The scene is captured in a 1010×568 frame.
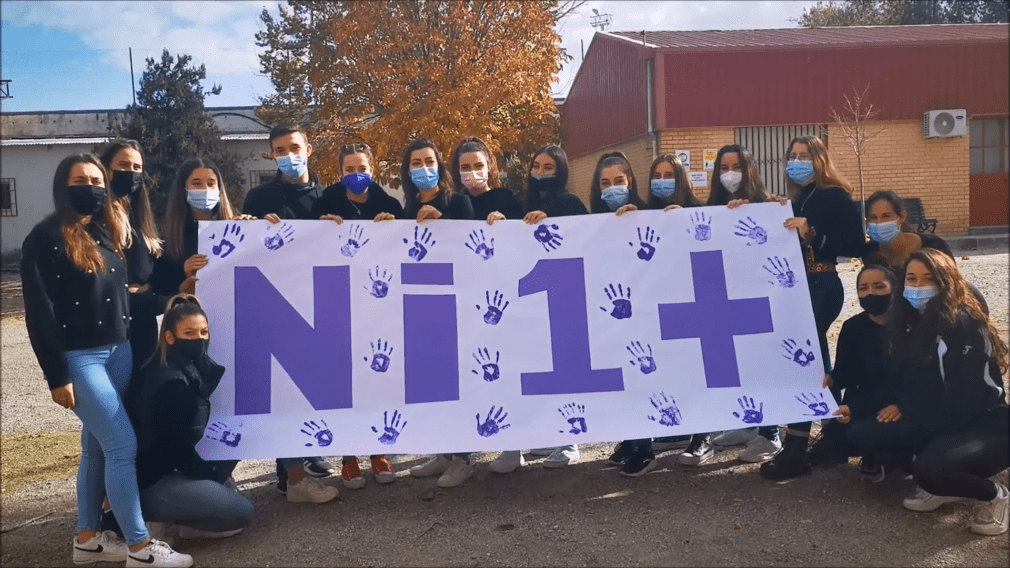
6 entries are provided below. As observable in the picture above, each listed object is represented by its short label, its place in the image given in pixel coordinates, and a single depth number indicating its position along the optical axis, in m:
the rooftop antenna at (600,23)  30.87
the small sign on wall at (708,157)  18.03
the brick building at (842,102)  17.98
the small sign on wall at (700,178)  17.92
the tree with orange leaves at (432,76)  16.25
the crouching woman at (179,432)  3.75
